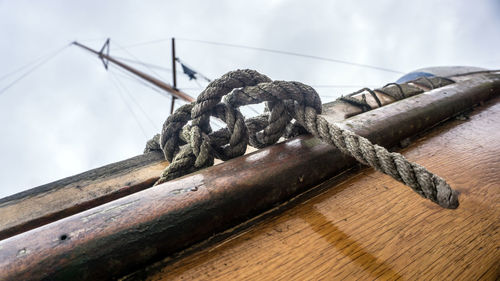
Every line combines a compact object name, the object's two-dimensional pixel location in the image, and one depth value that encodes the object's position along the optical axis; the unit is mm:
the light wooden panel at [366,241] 409
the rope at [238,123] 483
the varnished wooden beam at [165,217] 394
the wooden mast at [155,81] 6223
